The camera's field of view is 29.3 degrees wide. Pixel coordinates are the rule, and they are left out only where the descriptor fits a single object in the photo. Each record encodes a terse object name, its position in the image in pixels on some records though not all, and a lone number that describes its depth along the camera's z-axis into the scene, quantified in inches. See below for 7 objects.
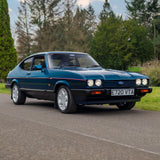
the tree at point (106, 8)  2762.8
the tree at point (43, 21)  1785.2
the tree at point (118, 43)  1972.2
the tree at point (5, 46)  834.8
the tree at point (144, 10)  2482.8
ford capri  285.0
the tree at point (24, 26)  1867.6
